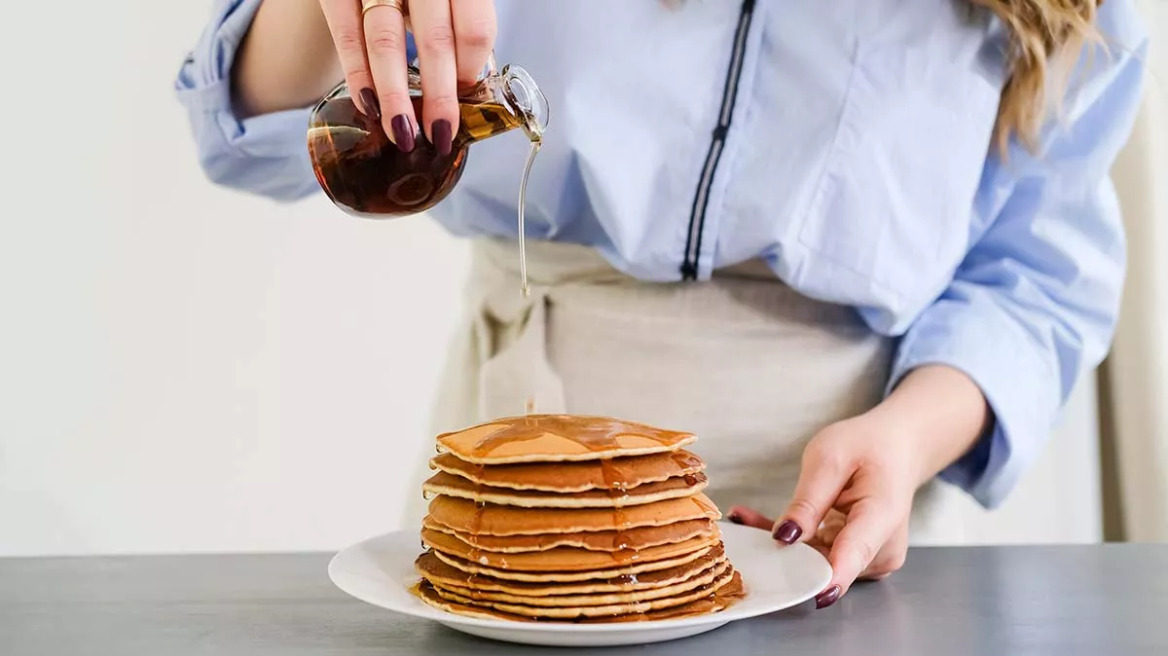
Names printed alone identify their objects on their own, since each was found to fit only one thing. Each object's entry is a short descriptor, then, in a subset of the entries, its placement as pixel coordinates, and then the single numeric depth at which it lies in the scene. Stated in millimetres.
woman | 1150
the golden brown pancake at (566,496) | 703
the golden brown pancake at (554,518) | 704
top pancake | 707
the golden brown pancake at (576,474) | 704
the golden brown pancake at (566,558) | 699
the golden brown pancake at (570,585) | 702
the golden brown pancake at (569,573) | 698
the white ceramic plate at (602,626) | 668
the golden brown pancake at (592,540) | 704
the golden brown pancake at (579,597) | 698
